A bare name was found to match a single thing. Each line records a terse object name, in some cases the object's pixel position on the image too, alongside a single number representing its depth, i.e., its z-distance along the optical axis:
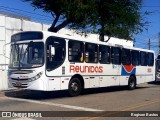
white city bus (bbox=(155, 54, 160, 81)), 30.05
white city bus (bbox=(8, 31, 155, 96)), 14.46
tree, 21.19
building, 20.04
